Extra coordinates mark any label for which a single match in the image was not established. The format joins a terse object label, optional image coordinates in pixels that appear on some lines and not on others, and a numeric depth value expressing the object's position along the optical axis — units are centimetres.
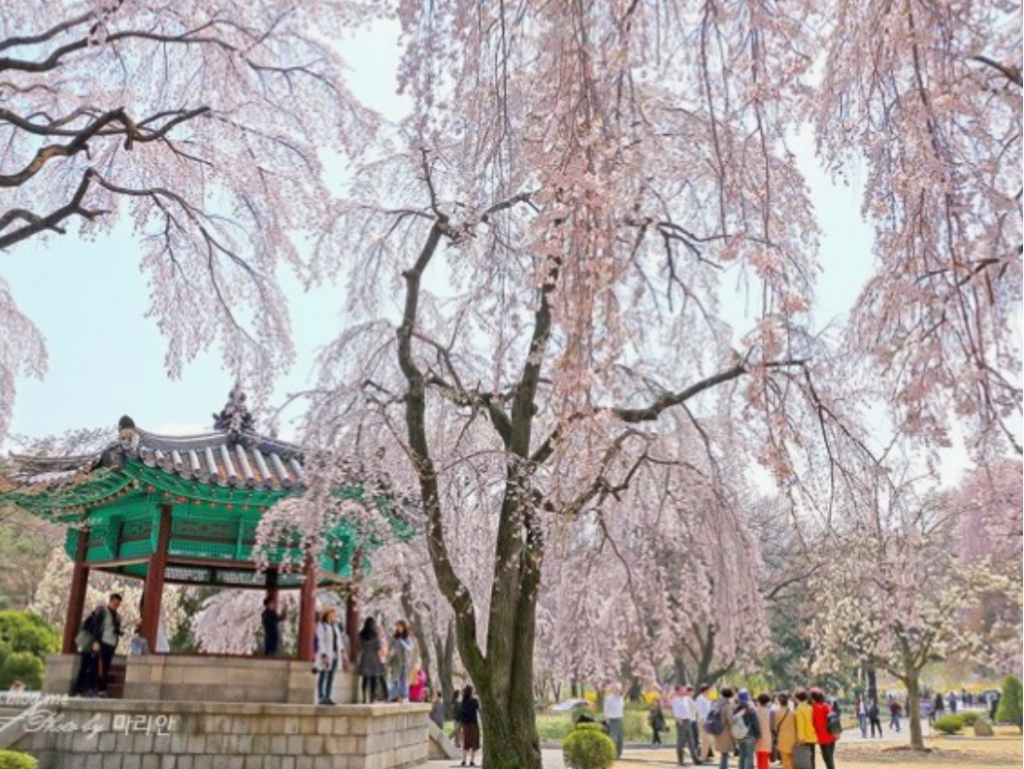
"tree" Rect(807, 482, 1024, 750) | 1432
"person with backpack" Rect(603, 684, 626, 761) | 1523
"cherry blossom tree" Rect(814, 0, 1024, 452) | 329
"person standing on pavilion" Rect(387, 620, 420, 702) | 1321
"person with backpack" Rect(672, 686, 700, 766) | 1611
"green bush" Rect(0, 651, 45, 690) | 1756
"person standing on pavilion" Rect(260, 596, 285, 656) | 1231
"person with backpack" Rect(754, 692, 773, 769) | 1193
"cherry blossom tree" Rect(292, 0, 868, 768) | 326
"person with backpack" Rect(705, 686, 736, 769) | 1270
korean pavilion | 1079
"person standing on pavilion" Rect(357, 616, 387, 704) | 1235
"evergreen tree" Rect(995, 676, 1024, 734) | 2686
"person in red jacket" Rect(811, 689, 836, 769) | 1172
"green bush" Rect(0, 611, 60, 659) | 1814
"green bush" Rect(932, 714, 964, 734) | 2542
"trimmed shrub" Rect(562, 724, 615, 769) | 1204
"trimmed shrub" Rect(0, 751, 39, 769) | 798
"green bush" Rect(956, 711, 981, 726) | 2710
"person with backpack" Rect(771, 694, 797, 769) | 1170
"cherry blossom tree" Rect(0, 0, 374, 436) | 782
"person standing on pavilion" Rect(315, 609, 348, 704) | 1178
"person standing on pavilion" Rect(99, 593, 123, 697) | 1117
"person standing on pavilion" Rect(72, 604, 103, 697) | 1109
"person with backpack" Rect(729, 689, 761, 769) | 1213
